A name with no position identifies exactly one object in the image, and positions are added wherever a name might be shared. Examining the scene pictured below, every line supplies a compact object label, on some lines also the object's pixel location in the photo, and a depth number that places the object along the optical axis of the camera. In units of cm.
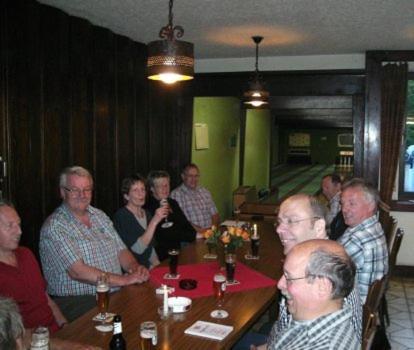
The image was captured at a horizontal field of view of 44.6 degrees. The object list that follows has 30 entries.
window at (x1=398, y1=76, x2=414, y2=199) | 634
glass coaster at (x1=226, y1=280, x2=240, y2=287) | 291
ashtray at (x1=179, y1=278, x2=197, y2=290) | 281
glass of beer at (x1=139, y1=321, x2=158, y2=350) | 194
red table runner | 279
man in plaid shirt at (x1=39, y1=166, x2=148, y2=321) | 304
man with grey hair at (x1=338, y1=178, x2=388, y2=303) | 283
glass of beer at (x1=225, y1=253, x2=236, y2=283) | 292
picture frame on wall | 766
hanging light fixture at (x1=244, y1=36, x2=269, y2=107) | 520
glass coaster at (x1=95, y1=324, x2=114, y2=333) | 221
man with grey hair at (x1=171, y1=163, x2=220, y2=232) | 551
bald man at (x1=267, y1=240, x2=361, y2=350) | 163
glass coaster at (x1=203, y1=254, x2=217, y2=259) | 362
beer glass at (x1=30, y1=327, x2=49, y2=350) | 188
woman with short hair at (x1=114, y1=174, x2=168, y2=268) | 377
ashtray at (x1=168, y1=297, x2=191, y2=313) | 243
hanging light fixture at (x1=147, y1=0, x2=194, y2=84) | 278
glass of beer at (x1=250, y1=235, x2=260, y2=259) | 361
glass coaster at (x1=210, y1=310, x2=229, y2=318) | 241
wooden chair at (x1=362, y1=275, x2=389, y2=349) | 216
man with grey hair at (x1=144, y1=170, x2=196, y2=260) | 436
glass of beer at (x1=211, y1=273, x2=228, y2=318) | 254
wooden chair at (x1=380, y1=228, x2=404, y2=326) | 376
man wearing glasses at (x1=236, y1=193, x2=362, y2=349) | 250
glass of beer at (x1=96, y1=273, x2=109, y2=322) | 236
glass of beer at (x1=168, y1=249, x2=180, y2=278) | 302
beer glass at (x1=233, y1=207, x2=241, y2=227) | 473
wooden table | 212
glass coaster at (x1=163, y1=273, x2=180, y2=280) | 304
